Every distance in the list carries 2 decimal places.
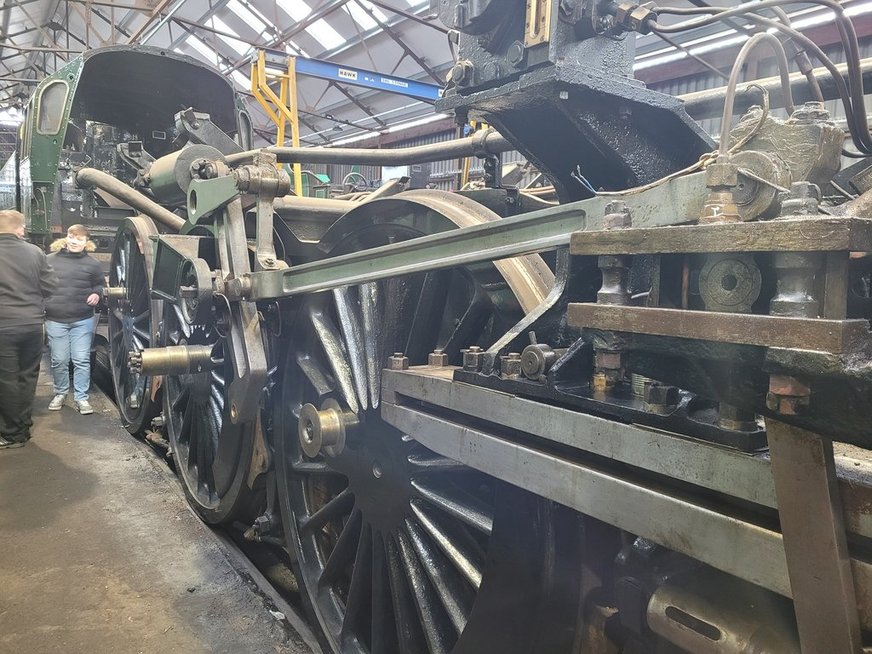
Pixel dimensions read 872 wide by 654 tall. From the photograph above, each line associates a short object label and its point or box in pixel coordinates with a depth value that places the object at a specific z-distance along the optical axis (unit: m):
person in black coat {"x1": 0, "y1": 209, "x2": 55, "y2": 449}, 4.12
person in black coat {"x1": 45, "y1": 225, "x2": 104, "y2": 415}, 4.66
